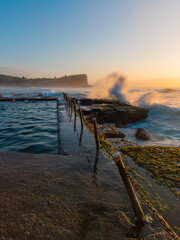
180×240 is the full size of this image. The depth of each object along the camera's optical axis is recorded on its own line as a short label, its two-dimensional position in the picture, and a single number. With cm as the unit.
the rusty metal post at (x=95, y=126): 455
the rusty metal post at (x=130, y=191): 213
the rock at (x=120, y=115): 1248
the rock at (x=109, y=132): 785
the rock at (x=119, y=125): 1114
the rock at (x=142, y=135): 824
